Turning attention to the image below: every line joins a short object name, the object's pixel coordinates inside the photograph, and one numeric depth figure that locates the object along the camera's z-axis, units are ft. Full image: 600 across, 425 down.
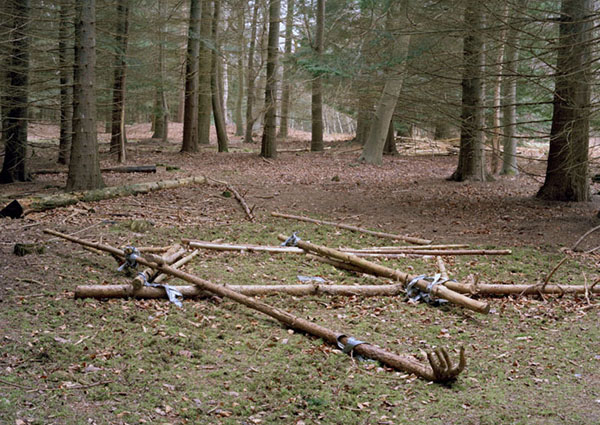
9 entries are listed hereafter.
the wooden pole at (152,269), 19.71
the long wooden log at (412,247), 27.25
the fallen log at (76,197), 29.43
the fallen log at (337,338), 14.60
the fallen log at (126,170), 49.88
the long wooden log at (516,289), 21.40
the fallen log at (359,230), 29.55
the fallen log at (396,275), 19.57
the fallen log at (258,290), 19.25
